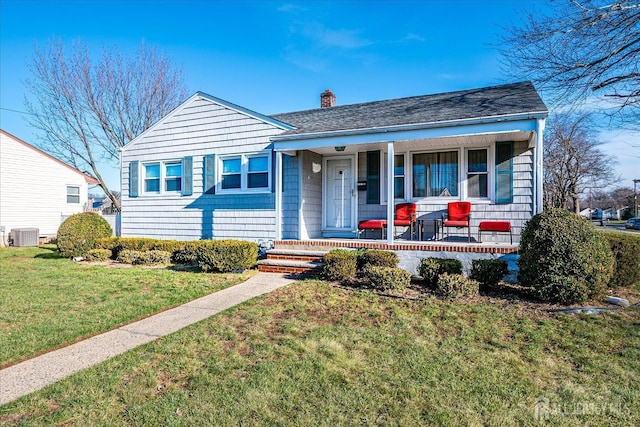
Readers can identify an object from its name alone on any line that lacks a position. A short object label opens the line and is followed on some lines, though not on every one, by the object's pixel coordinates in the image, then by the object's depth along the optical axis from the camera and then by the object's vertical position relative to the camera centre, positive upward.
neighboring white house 16.61 +1.13
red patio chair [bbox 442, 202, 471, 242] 8.79 -0.01
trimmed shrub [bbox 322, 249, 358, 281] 6.89 -1.00
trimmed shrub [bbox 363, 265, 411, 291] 6.09 -1.09
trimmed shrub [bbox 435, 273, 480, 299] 5.73 -1.16
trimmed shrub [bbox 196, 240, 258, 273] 8.14 -0.97
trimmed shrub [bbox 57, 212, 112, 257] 11.07 -0.68
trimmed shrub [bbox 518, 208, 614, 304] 5.28 -0.71
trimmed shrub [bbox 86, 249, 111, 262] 10.57 -1.23
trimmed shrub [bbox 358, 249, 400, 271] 6.97 -0.89
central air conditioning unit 16.06 -1.09
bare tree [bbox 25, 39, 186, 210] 18.95 +6.37
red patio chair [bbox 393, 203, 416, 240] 9.12 -0.11
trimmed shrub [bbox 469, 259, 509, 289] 6.18 -1.00
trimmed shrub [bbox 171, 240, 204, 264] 9.30 -1.08
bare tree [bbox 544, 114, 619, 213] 22.72 +3.38
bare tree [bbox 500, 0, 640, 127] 8.37 +4.04
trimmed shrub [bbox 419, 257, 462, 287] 6.49 -0.99
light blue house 8.20 +1.24
